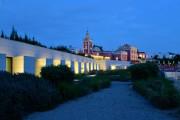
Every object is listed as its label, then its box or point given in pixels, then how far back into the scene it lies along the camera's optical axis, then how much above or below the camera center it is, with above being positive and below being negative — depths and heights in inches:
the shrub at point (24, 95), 211.9 -40.9
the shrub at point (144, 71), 654.5 -19.5
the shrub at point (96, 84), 477.1 -49.8
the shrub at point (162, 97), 287.1 -51.8
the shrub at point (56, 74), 390.0 -16.8
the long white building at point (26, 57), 541.0 +39.0
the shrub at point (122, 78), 798.0 -54.8
